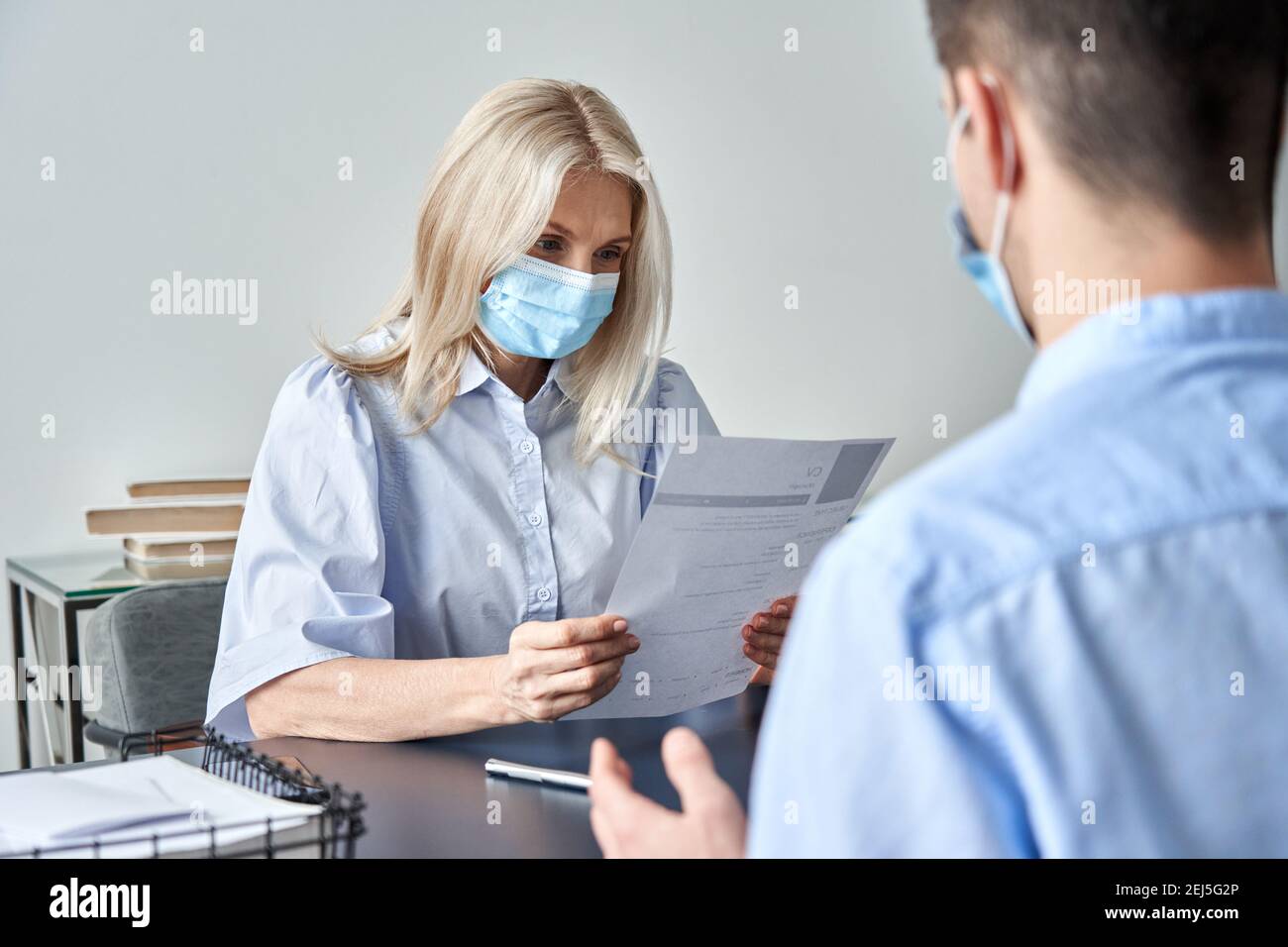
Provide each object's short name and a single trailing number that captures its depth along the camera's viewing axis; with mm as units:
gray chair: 1896
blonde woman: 1322
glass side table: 2123
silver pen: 1025
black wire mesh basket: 853
